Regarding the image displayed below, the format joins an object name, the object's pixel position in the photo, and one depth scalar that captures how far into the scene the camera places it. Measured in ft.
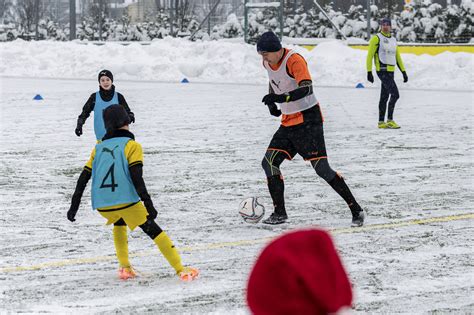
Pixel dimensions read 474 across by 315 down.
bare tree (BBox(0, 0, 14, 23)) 189.47
